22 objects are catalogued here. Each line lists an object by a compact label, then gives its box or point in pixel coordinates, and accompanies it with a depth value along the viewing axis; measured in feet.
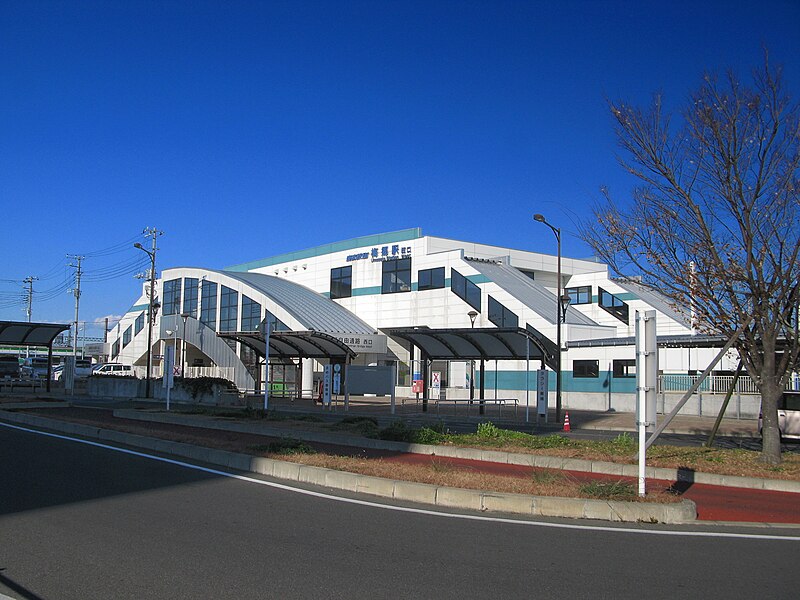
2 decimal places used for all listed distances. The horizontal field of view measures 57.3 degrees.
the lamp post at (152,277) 151.94
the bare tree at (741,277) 47.42
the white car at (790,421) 65.31
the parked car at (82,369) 218.79
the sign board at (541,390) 90.62
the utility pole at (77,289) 276.62
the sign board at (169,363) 99.25
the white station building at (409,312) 133.39
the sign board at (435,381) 121.09
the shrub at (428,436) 55.25
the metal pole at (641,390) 33.17
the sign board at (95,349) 282.56
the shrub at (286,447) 47.11
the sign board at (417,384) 143.38
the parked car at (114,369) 216.95
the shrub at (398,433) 56.44
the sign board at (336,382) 113.48
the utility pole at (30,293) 312.29
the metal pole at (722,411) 54.13
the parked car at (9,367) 176.15
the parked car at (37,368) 207.62
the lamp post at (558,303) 98.78
